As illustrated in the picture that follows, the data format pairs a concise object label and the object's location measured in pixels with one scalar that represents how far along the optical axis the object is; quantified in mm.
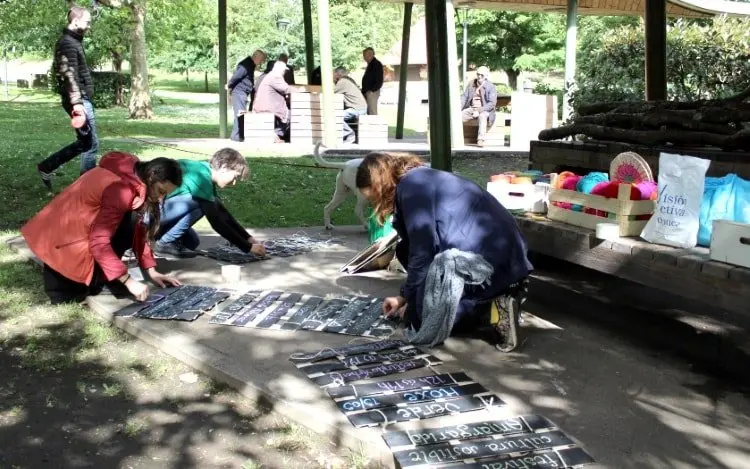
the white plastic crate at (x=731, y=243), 3602
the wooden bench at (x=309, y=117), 15031
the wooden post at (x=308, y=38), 16284
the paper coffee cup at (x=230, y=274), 5711
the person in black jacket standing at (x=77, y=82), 8148
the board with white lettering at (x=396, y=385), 3725
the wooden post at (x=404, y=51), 16203
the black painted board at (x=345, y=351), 4180
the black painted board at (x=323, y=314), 4766
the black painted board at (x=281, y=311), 4797
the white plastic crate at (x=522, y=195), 5250
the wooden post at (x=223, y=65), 15575
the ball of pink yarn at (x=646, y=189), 4457
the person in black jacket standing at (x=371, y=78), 17344
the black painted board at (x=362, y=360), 4032
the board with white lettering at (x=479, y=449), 3094
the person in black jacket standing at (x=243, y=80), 15812
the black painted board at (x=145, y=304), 4906
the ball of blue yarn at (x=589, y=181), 4824
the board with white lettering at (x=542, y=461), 3059
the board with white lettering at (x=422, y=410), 3434
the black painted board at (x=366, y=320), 4652
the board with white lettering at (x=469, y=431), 3246
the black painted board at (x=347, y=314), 4699
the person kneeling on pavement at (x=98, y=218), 4770
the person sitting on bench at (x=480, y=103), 16219
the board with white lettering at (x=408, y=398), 3580
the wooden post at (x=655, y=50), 7242
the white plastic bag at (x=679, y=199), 3986
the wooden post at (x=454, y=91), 13586
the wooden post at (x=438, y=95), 6137
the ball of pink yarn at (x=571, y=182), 5016
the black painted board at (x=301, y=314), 4746
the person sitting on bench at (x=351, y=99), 15633
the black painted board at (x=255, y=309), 4820
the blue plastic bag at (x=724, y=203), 3984
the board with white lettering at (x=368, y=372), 3879
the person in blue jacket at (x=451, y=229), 4285
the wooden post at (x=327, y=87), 13312
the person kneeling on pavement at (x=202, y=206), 5992
